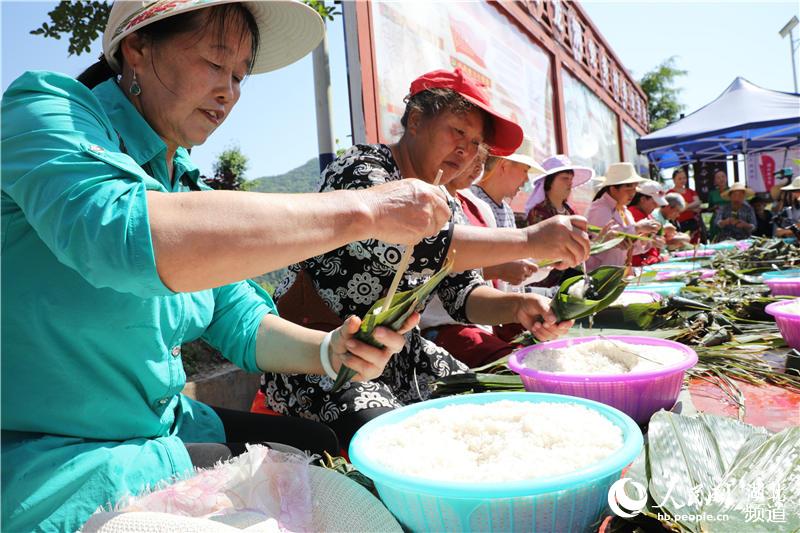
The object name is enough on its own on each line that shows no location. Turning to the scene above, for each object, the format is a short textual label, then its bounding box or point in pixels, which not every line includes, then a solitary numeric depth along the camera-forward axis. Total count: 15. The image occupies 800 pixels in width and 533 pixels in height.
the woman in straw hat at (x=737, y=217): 9.06
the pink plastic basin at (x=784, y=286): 2.25
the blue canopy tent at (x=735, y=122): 9.89
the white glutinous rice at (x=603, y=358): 1.28
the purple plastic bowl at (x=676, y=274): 3.57
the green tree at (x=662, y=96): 30.70
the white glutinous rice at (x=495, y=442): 0.76
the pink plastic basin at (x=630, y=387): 1.13
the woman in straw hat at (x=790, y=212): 6.48
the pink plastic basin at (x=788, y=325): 1.60
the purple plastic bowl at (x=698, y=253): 5.24
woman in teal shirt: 0.80
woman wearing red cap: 1.66
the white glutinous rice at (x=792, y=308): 1.69
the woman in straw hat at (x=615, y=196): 5.46
